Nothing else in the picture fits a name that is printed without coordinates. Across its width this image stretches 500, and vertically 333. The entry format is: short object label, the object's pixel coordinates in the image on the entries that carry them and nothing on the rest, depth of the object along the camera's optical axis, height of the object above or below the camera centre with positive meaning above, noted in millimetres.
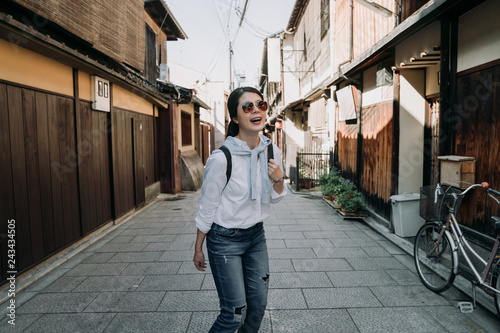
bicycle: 3410 -1272
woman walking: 2363 -515
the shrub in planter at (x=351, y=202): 8250 -1421
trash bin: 6289 -1321
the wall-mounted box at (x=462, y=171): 4293 -344
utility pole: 30508 +7190
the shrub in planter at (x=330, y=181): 10116 -1120
